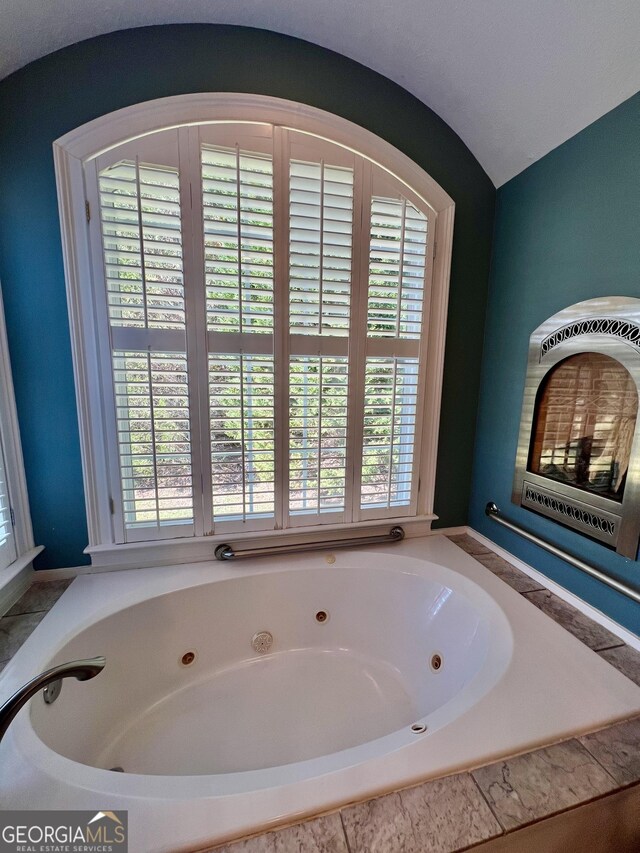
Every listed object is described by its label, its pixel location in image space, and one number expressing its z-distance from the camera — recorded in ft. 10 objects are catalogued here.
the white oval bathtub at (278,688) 2.52
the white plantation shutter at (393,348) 5.16
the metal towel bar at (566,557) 3.86
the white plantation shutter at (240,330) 4.52
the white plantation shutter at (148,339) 4.34
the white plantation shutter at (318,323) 4.77
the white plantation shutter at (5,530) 4.34
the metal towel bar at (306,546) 5.24
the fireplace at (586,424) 3.86
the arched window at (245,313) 4.38
